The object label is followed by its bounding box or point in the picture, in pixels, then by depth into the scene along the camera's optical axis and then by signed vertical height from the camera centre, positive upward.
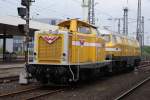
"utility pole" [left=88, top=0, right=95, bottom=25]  49.62 +5.00
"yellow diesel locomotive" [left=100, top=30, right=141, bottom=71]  24.49 -0.20
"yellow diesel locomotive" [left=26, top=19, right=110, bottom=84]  16.55 -0.34
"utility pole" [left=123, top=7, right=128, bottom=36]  70.95 +5.88
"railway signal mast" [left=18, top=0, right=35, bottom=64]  18.06 +1.54
